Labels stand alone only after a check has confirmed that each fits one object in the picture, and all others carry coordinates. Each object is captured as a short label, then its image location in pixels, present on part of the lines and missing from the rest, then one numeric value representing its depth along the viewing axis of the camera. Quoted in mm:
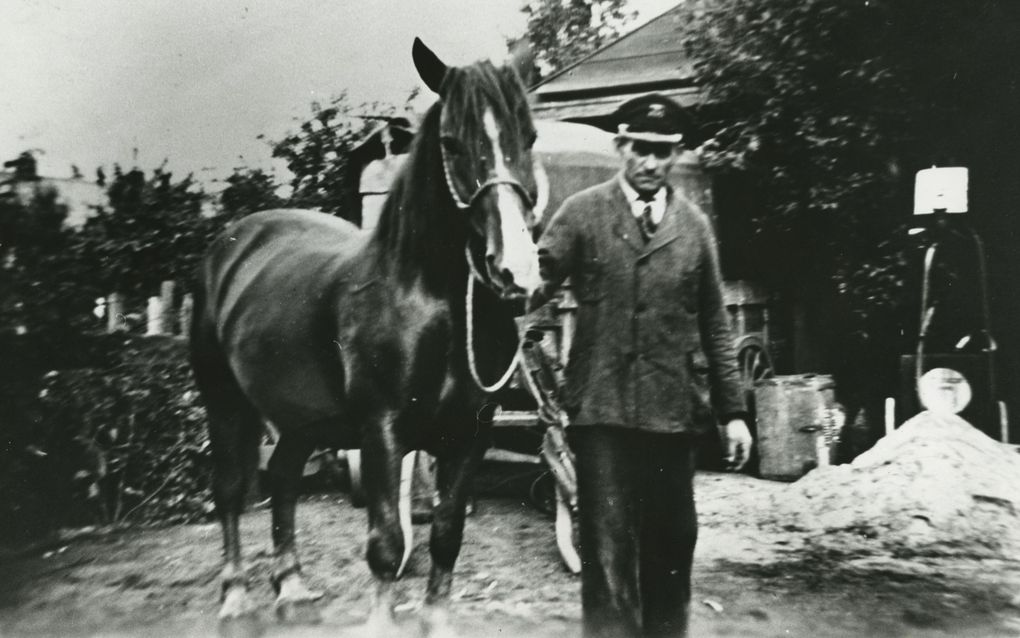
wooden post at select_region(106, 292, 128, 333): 4453
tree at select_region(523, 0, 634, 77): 4895
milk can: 5508
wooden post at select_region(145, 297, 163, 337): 4570
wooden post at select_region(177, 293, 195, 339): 4617
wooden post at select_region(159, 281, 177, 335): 4586
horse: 3129
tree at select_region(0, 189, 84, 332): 4445
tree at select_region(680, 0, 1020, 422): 4523
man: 3051
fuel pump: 4523
